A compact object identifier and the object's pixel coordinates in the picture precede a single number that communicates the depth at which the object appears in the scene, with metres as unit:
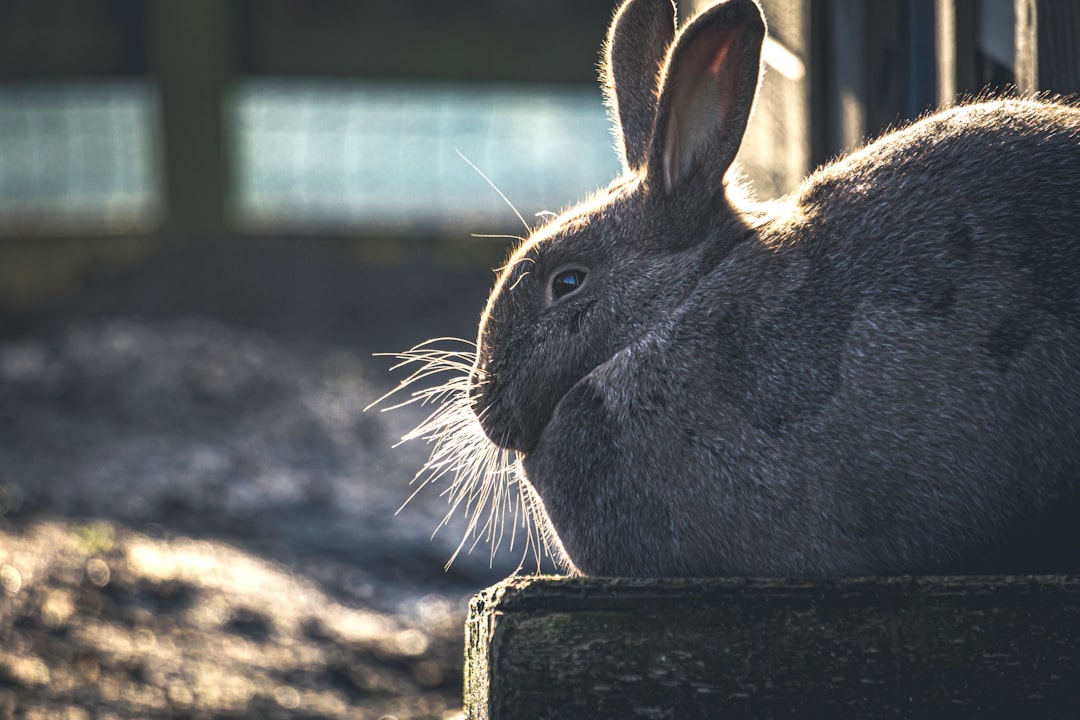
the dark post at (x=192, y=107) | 16.37
